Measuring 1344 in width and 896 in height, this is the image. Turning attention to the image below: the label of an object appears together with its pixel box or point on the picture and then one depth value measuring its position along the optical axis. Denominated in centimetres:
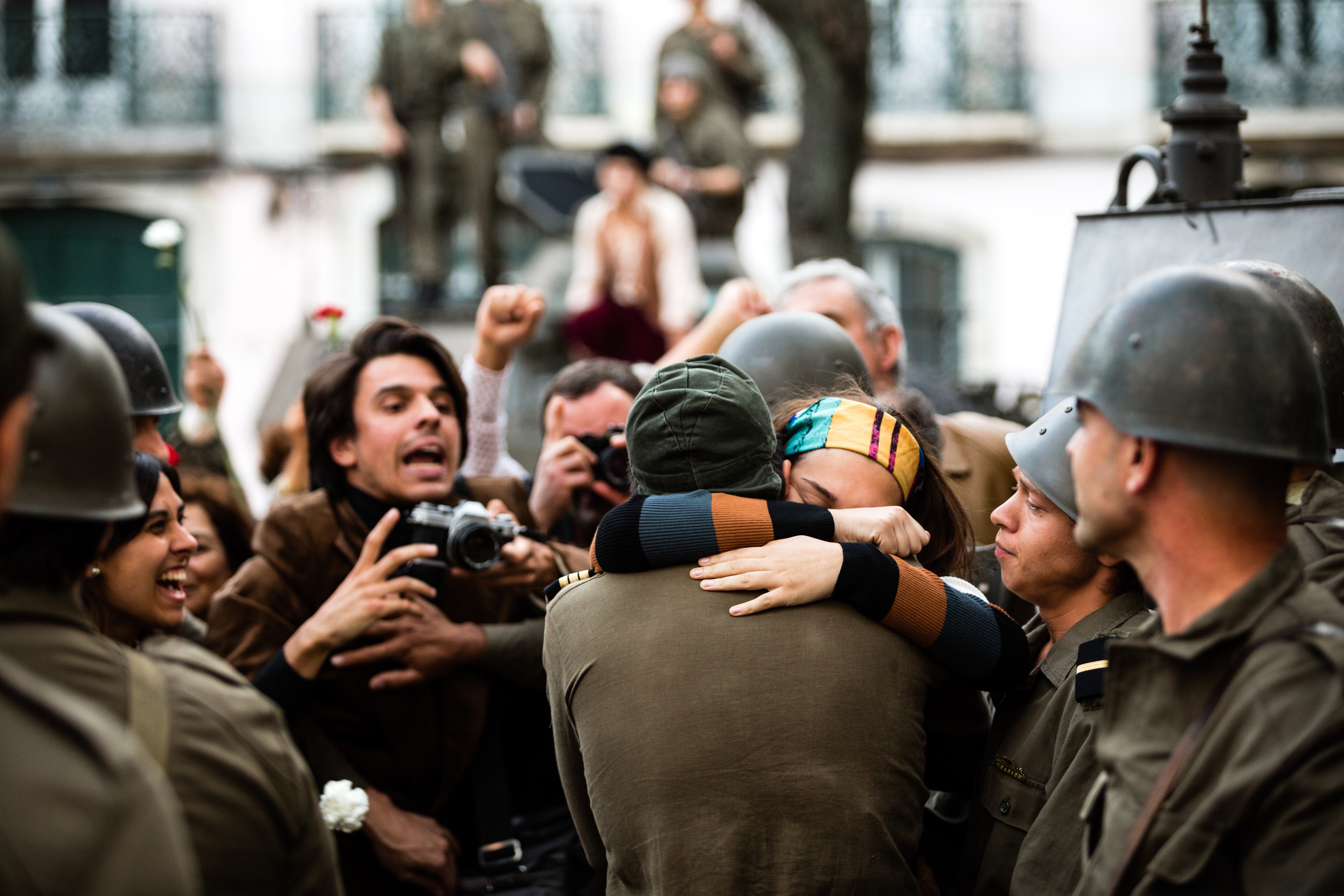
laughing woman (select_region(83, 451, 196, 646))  261
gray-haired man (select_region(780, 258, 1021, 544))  401
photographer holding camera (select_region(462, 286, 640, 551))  389
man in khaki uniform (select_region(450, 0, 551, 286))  1193
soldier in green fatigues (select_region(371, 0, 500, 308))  1208
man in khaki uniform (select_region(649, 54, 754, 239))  1080
